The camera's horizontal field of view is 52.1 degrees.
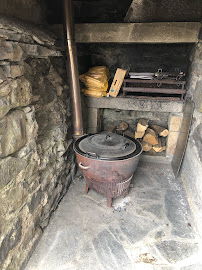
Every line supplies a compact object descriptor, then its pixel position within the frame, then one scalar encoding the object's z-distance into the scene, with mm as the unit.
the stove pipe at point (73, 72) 2432
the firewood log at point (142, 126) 3497
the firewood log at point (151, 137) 3519
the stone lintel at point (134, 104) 3229
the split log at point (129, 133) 3812
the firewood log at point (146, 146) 3674
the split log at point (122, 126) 3727
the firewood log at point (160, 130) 3562
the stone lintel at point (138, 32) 2557
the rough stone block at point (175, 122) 3332
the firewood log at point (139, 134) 3583
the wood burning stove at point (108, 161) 2336
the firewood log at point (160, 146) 3619
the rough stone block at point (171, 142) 3455
